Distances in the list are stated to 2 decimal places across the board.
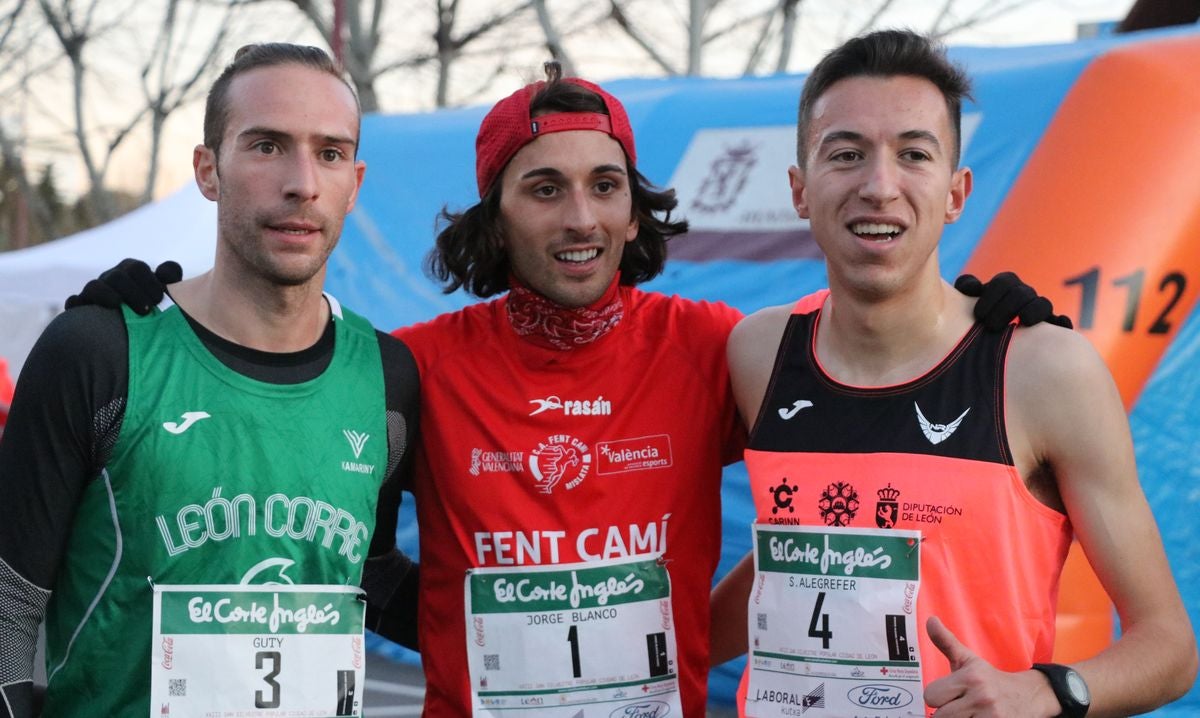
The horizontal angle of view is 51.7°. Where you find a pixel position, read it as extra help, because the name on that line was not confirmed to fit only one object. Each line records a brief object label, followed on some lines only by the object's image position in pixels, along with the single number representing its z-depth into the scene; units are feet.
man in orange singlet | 7.52
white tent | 32.24
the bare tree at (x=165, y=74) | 58.23
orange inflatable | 14.71
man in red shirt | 8.81
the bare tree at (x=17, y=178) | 59.26
